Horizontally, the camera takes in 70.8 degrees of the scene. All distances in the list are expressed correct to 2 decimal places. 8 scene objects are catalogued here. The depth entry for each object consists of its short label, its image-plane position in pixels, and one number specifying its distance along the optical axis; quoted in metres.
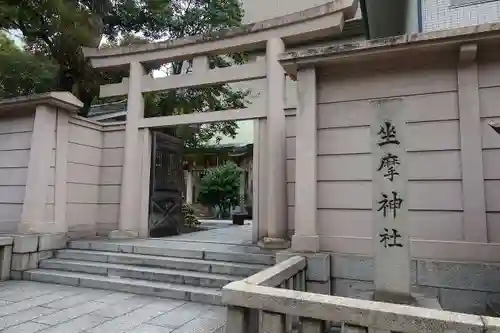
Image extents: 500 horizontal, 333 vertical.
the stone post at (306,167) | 3.96
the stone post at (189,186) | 19.50
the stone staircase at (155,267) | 4.48
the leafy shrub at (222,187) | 16.41
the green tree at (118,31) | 7.23
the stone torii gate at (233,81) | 5.29
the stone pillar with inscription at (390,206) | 2.86
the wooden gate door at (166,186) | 6.92
